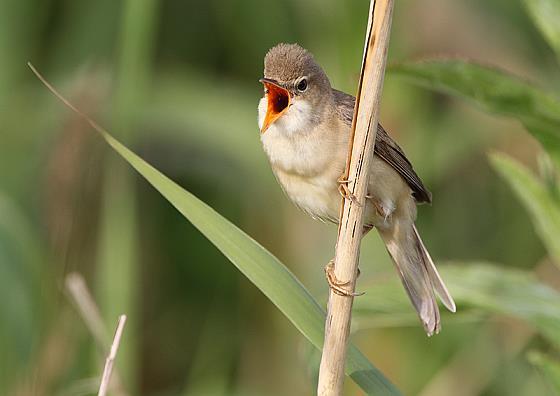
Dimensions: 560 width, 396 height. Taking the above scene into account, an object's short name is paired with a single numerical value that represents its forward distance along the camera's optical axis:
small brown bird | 5.35
